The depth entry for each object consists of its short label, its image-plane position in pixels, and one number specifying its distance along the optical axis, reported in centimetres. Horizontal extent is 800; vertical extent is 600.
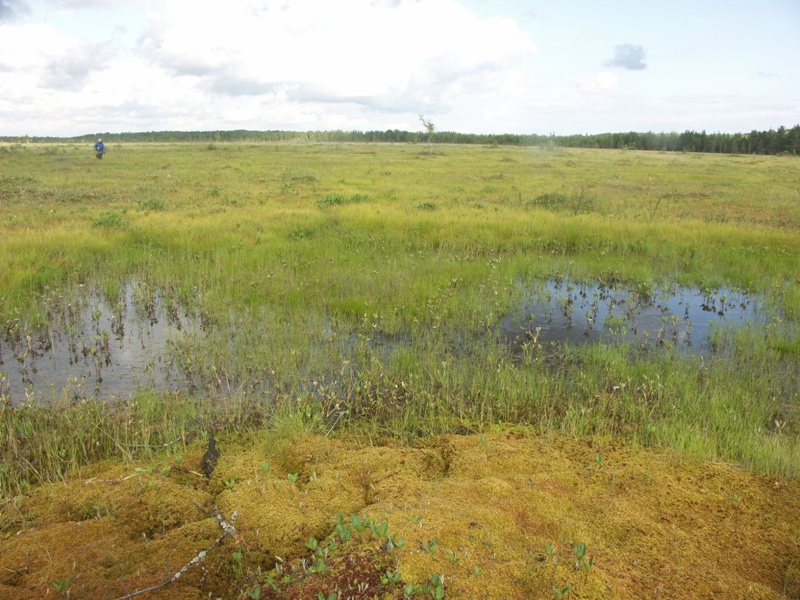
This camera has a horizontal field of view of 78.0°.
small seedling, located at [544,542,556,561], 302
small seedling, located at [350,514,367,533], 306
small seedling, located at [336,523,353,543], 308
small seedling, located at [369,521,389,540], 302
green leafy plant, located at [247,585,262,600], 274
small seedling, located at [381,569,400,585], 277
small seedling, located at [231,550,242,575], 310
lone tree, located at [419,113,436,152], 5938
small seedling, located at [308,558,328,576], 287
